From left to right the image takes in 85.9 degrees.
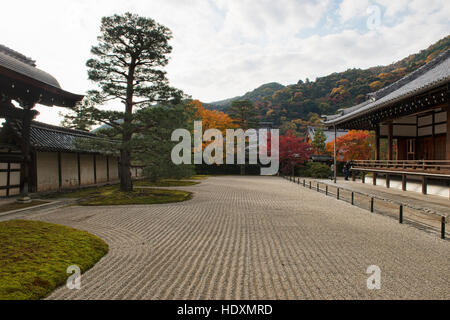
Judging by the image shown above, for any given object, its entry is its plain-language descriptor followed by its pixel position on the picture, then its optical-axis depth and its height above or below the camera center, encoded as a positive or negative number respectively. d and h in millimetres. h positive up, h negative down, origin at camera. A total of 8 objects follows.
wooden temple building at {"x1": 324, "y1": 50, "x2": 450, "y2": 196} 12617 +2771
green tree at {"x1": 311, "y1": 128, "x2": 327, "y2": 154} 35969 +2233
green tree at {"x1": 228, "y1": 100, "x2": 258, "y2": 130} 38688 +7168
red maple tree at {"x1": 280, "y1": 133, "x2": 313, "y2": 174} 28984 +955
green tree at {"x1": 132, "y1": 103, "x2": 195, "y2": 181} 11859 +793
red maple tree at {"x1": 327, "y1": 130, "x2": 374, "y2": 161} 28500 +1439
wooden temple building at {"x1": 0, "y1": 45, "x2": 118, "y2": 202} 8727 +813
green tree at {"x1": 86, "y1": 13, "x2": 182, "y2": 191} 12016 +4619
